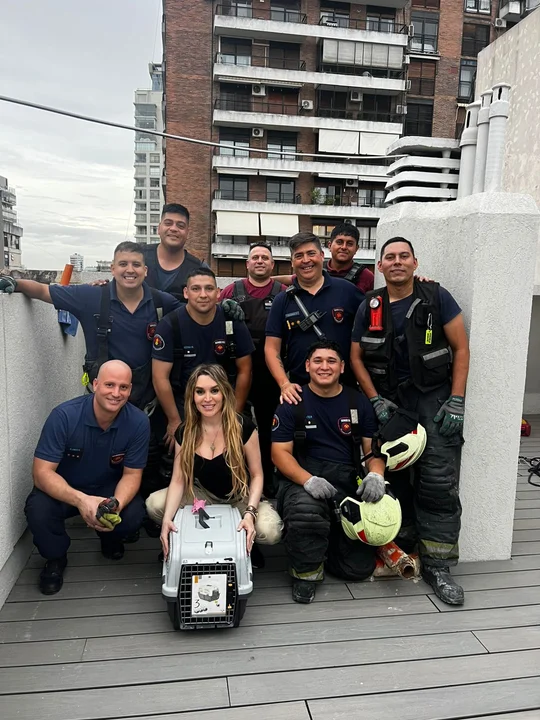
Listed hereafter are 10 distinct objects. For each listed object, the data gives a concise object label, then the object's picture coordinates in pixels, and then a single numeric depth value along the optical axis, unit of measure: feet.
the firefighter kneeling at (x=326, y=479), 9.43
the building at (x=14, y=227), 174.70
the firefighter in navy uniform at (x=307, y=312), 11.32
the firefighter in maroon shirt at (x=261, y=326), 12.76
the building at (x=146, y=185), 313.12
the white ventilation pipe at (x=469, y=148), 14.82
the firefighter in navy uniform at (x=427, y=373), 10.11
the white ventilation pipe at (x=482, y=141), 13.88
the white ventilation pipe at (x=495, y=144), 12.98
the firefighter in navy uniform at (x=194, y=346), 10.90
